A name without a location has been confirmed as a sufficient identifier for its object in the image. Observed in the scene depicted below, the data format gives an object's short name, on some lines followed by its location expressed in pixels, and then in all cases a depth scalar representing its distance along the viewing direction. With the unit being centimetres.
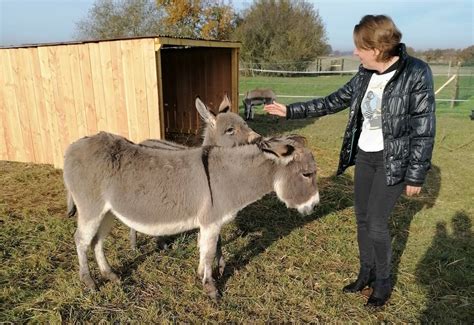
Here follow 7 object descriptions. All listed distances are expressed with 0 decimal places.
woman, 240
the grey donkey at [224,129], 429
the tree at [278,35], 3453
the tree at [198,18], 2989
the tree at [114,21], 2492
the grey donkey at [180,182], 287
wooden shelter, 552
